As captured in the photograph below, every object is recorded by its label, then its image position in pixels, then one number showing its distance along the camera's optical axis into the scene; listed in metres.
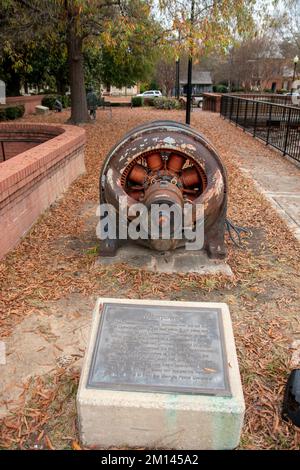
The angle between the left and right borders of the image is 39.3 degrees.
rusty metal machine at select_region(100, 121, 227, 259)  4.36
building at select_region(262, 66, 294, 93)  60.62
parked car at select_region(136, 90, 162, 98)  48.03
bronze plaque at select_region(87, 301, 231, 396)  2.36
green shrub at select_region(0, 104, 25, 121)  18.64
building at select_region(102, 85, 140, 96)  71.88
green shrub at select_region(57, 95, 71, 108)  27.06
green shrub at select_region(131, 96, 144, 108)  32.90
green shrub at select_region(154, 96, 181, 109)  27.41
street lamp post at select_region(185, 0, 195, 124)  12.91
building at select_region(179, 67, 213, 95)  78.34
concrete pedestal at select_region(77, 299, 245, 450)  2.28
